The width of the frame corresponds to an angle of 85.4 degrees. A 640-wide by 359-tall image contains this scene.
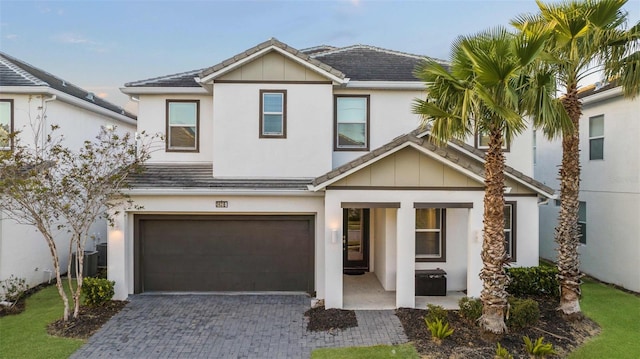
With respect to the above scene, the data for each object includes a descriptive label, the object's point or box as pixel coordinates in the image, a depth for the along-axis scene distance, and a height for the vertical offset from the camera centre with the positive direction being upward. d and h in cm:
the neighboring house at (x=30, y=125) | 1080 +194
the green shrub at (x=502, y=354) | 664 -333
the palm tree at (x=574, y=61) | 784 +287
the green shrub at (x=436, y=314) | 822 -319
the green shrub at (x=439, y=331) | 745 -326
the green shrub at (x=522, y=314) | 791 -306
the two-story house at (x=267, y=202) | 1076 -69
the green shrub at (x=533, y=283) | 1027 -302
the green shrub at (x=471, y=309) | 823 -309
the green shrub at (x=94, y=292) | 958 -313
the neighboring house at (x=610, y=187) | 1161 -20
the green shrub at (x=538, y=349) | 682 -333
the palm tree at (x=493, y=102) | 706 +171
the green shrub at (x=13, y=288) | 996 -327
